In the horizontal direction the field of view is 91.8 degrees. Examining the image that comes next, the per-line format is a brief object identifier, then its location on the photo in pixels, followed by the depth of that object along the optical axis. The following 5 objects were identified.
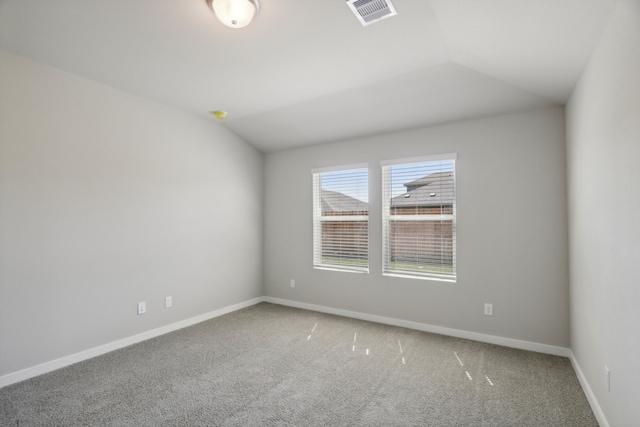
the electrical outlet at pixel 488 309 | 3.19
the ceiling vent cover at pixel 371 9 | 1.88
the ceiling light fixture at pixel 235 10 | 1.87
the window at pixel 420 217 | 3.49
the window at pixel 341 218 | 4.11
